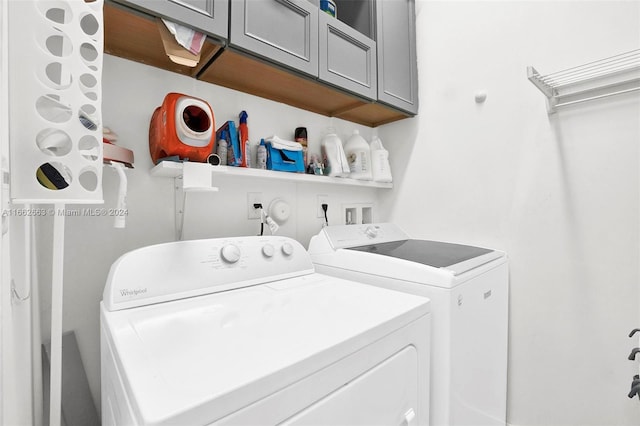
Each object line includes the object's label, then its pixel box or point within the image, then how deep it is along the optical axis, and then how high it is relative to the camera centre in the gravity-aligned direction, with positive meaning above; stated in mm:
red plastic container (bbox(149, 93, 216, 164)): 1122 +312
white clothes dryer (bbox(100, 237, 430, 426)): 529 -322
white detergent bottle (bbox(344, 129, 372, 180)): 1935 +350
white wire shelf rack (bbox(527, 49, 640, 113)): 1304 +622
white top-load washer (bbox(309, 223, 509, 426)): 1058 -362
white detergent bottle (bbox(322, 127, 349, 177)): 1810 +324
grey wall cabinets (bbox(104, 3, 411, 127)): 1102 +671
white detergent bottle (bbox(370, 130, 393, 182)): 2029 +307
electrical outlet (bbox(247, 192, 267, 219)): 1646 +26
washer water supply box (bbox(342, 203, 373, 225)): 2152 -34
